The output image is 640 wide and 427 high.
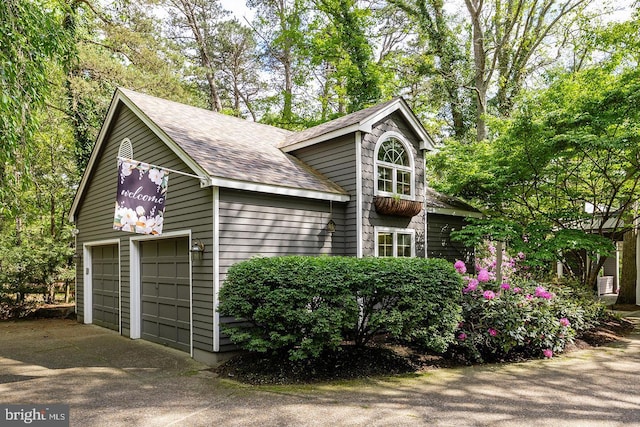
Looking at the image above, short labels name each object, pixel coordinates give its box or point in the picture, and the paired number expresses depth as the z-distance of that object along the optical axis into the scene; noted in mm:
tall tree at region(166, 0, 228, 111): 20297
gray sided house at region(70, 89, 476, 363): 6941
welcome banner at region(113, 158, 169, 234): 6102
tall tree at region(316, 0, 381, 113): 16859
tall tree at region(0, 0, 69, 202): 5195
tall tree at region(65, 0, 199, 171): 13391
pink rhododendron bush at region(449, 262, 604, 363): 6754
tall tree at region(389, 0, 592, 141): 16797
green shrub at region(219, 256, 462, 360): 5652
